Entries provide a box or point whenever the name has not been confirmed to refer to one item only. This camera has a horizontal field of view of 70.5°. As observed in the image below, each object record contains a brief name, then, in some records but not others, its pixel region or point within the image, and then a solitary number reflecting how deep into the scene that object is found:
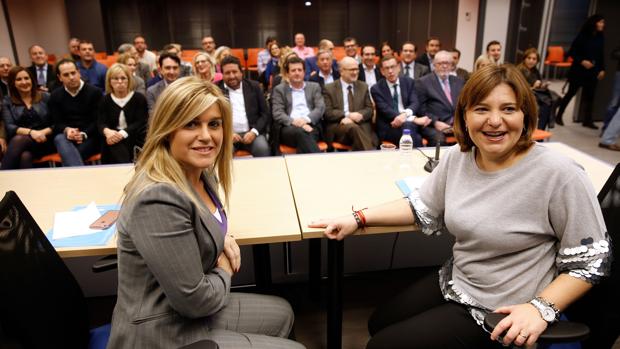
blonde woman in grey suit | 1.20
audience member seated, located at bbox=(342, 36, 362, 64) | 6.97
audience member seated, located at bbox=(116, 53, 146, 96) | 5.16
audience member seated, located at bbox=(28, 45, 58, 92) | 6.07
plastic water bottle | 2.40
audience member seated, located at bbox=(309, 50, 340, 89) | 5.25
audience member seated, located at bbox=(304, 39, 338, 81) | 6.43
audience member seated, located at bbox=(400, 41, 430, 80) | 5.86
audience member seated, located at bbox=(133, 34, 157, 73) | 7.41
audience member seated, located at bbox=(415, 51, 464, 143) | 4.29
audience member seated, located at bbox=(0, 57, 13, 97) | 5.18
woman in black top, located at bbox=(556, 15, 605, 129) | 5.79
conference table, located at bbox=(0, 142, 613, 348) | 1.75
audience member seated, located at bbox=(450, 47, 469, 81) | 5.69
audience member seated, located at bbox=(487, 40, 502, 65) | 6.00
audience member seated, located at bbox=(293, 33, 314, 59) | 8.15
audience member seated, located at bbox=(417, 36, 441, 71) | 6.51
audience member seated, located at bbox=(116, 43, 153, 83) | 6.23
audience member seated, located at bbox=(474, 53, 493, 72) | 4.97
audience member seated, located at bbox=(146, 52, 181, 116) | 4.27
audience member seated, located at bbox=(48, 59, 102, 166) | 3.90
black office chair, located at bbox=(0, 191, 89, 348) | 1.11
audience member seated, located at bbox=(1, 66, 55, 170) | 3.84
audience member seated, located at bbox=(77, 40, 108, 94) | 6.07
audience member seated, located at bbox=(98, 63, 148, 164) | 3.92
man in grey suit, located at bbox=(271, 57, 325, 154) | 4.11
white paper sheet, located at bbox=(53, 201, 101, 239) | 1.73
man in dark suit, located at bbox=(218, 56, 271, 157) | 4.14
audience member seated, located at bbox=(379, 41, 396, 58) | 6.42
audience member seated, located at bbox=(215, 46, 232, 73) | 6.11
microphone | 2.37
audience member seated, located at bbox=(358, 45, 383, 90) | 5.52
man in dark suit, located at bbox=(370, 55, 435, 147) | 4.17
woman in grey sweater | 1.27
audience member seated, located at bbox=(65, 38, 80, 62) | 7.60
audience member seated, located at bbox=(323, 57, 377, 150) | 4.20
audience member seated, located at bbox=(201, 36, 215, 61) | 7.43
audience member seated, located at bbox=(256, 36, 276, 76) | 7.93
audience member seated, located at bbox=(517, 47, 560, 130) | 4.72
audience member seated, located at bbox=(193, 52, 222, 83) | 4.57
